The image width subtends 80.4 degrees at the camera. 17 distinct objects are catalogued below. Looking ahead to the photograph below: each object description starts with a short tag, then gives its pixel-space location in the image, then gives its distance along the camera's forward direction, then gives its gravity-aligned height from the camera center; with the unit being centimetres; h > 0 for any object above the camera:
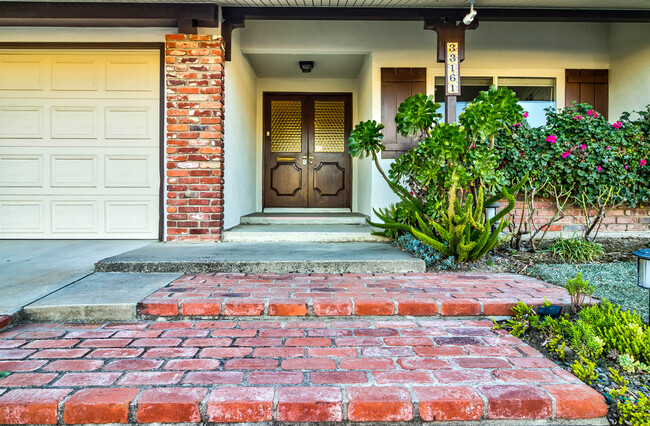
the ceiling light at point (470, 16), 374 +186
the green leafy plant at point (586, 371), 157 -69
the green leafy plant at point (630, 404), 132 -72
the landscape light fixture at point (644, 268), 190 -32
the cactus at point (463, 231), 302 -23
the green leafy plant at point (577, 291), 216 -49
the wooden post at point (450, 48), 407 +168
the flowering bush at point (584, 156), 439 +55
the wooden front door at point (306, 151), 649 +87
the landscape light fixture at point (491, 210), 369 -6
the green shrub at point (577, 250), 377 -46
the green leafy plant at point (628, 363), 158 -65
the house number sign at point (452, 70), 404 +142
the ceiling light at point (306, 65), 570 +204
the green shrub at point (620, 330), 167 -58
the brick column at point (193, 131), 405 +74
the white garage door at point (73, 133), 452 +80
